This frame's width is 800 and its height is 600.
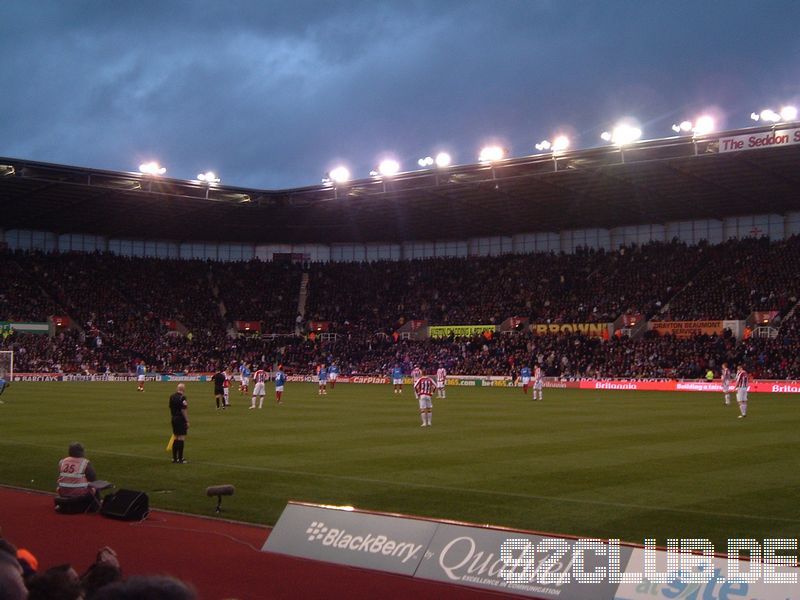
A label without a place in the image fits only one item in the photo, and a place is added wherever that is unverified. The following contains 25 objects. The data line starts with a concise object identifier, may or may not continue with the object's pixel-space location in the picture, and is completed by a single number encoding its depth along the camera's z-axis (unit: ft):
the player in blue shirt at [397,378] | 169.17
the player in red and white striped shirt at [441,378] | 148.15
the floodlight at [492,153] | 180.45
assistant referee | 66.74
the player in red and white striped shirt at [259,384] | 123.95
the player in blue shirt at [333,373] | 184.75
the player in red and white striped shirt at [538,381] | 144.25
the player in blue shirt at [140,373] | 174.40
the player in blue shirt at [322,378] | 159.63
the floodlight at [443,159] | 188.05
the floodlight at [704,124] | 154.10
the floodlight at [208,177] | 207.10
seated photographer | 48.91
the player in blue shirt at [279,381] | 135.74
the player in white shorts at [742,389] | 104.22
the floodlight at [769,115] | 148.94
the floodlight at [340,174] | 204.85
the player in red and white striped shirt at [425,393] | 93.61
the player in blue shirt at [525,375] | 160.60
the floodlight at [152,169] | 196.03
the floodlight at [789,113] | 148.05
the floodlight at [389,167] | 196.44
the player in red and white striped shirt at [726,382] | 129.29
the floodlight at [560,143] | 173.17
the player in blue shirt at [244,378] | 161.31
